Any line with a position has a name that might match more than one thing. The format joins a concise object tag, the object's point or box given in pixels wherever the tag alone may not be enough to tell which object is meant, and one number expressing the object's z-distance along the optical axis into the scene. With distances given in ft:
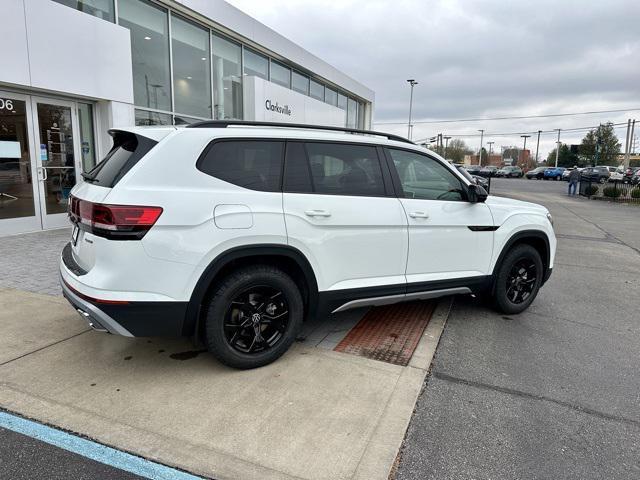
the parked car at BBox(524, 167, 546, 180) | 181.16
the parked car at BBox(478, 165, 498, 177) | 187.31
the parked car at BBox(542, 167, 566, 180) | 171.94
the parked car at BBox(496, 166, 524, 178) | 200.44
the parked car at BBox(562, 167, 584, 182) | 162.76
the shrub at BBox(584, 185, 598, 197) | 81.71
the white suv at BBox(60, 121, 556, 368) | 9.79
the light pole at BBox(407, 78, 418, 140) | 137.88
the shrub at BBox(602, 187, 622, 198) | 76.02
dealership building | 25.82
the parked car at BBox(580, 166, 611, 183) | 125.53
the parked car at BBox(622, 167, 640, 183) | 135.08
